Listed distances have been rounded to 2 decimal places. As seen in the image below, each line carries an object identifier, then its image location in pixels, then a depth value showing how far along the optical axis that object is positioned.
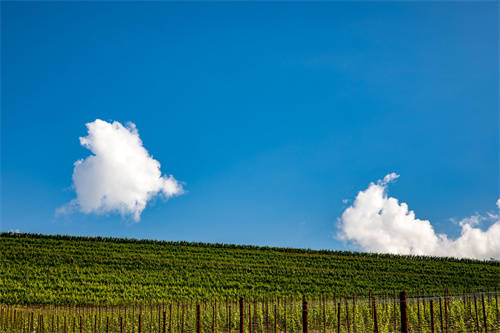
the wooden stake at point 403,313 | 9.30
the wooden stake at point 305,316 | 10.78
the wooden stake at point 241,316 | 13.09
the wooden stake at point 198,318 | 14.38
